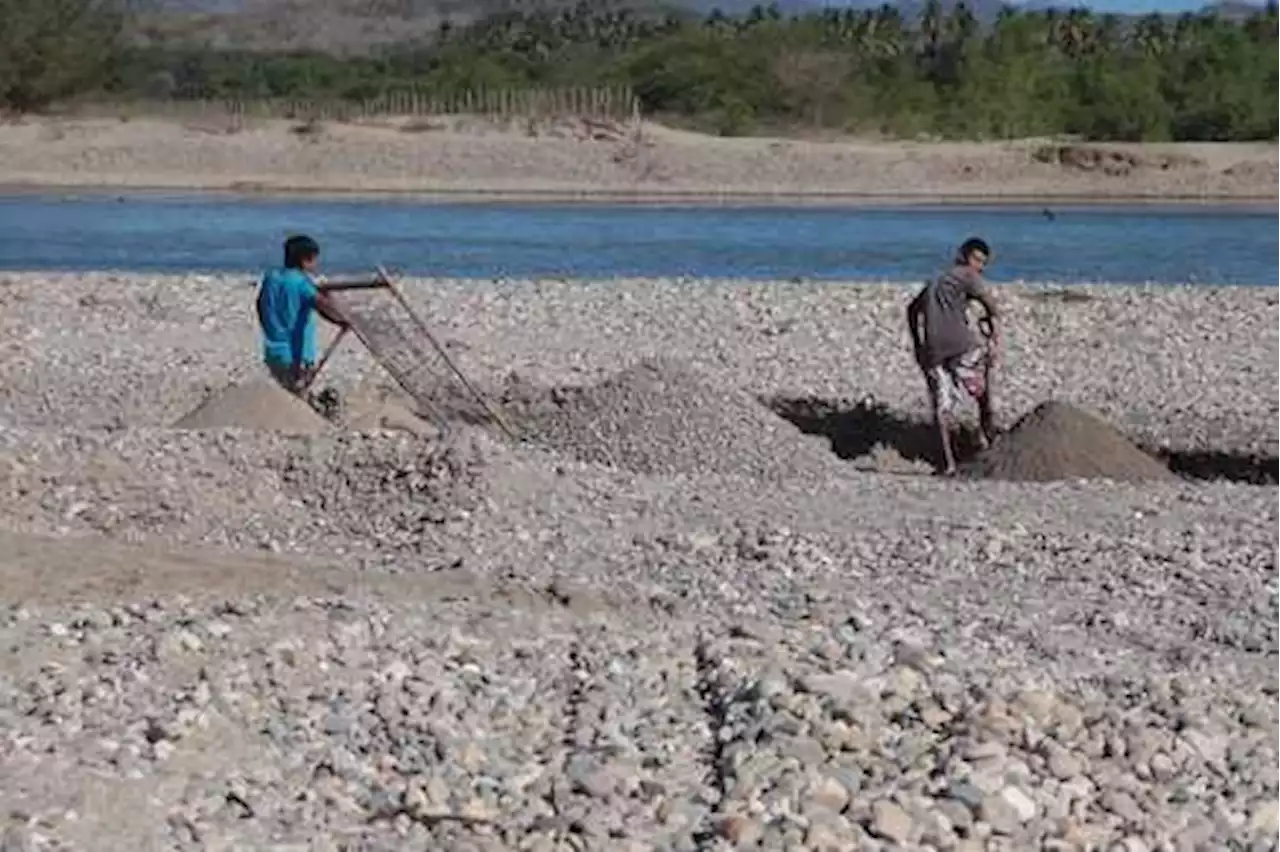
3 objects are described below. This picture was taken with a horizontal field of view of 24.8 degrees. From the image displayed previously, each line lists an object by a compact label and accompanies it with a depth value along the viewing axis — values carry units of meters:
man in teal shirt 16.52
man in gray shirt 16.38
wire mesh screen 17.41
